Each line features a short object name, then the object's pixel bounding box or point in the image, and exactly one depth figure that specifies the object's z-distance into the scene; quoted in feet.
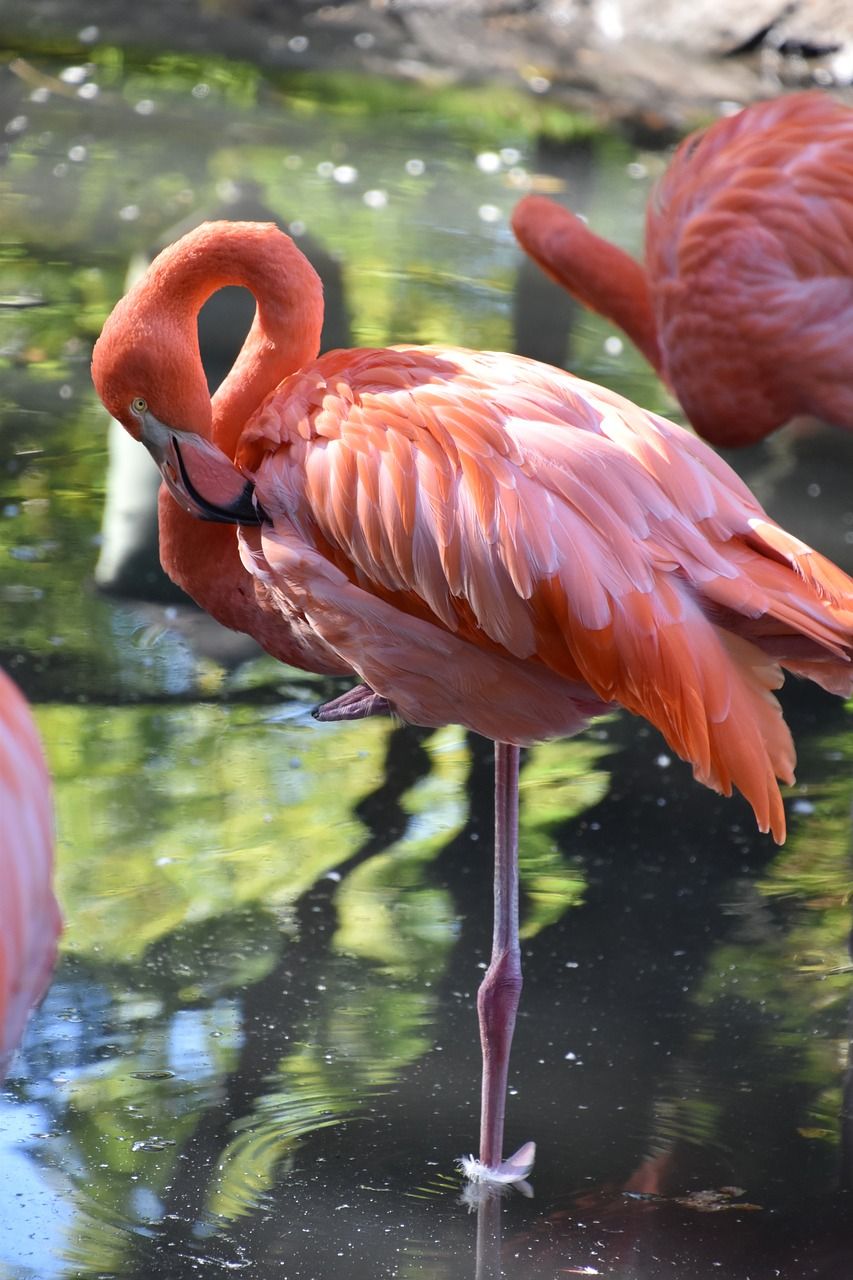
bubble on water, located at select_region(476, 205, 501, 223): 45.27
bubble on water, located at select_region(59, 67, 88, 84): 54.39
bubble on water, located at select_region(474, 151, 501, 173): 49.26
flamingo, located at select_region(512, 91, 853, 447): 24.04
